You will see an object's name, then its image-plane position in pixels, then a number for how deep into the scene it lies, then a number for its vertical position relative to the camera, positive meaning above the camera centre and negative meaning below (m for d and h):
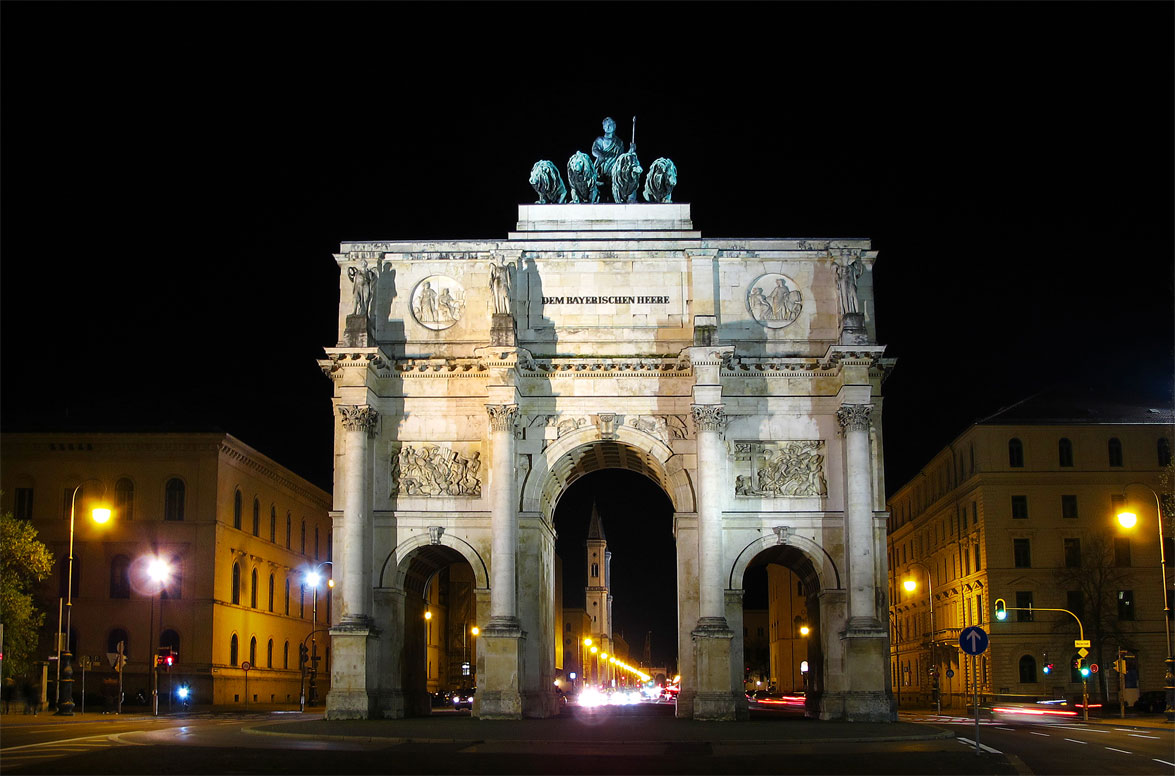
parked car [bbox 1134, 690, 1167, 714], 50.50 -3.17
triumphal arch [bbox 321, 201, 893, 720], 38.94 +5.88
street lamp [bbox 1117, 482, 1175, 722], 41.38 -1.43
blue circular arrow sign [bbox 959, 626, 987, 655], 25.53 -0.36
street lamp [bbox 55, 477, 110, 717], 45.19 -1.93
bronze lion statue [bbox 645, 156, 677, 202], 43.44 +14.11
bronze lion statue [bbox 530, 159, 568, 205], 43.41 +14.10
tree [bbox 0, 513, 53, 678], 48.00 +1.50
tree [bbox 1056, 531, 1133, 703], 62.97 +1.37
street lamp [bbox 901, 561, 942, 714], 54.78 +1.48
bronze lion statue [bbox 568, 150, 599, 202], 43.53 +14.28
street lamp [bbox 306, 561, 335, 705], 60.66 -1.89
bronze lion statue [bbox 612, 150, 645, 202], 43.31 +14.19
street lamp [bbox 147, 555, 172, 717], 48.26 +2.02
